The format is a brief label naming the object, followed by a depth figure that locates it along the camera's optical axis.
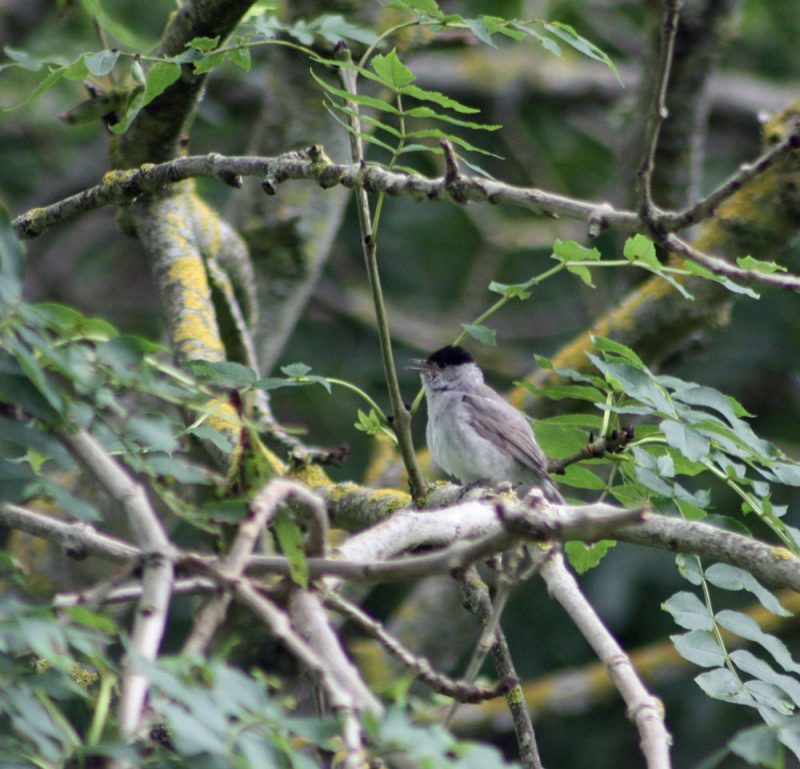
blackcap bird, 10.70
